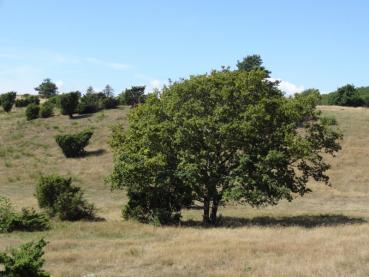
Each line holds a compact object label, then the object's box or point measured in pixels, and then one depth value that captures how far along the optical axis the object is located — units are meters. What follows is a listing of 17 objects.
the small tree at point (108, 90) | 123.55
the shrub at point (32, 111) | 77.69
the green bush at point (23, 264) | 11.02
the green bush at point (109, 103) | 83.06
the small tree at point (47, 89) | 142.12
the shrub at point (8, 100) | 87.74
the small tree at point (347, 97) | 109.77
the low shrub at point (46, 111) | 78.31
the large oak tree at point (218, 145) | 27.33
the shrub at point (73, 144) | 62.16
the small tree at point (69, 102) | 77.50
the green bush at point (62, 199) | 29.72
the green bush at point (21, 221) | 25.94
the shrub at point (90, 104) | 80.44
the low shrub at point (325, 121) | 28.66
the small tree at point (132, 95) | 86.81
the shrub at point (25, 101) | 93.43
